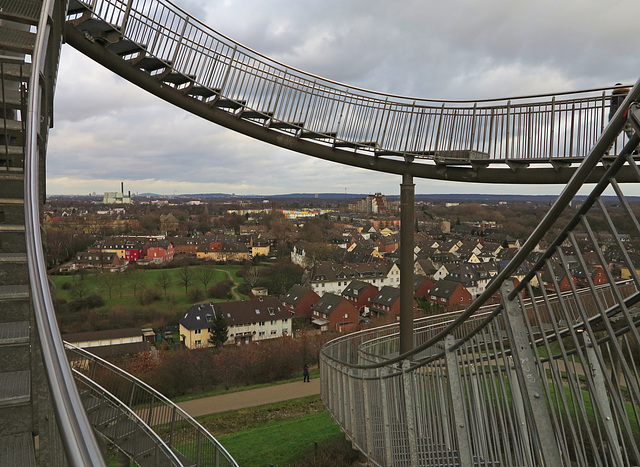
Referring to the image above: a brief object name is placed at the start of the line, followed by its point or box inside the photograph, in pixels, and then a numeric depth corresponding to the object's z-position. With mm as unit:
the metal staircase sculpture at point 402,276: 1641
